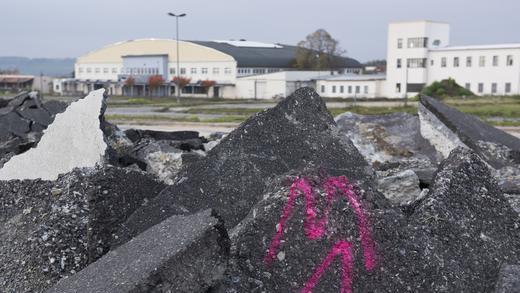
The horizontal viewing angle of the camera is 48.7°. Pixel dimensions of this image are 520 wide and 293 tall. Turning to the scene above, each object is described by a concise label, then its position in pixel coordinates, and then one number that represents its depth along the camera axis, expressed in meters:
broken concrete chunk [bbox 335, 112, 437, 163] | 7.93
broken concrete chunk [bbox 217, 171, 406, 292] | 3.26
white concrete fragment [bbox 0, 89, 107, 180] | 5.73
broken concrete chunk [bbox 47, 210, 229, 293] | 2.90
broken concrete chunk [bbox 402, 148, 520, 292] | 3.43
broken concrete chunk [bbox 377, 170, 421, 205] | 5.28
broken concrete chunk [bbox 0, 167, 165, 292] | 3.76
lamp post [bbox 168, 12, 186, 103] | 45.34
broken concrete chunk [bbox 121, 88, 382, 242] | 4.29
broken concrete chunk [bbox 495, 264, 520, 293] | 3.13
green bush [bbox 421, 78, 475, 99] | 44.97
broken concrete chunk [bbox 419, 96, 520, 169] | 7.14
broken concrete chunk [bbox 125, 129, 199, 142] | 8.76
